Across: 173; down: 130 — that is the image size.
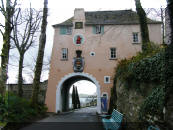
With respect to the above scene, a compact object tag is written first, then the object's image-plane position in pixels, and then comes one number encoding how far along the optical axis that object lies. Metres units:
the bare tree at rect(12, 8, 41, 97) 18.89
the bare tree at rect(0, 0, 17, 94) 9.80
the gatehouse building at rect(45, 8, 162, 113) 19.19
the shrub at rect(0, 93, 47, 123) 8.05
